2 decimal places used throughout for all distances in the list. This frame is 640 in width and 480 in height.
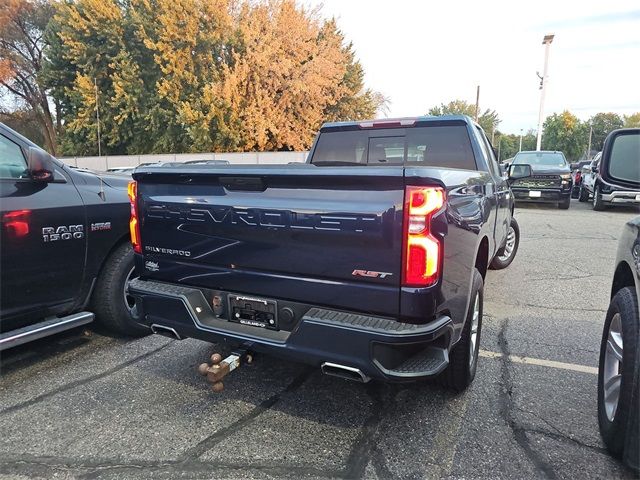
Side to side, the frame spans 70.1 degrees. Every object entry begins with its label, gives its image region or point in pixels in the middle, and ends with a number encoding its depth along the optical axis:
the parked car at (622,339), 2.13
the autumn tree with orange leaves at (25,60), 32.62
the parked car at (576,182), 17.93
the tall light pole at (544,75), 27.03
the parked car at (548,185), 13.60
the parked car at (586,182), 14.25
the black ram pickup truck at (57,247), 3.29
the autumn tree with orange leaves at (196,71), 26.47
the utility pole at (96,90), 28.83
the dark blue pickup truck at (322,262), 2.25
